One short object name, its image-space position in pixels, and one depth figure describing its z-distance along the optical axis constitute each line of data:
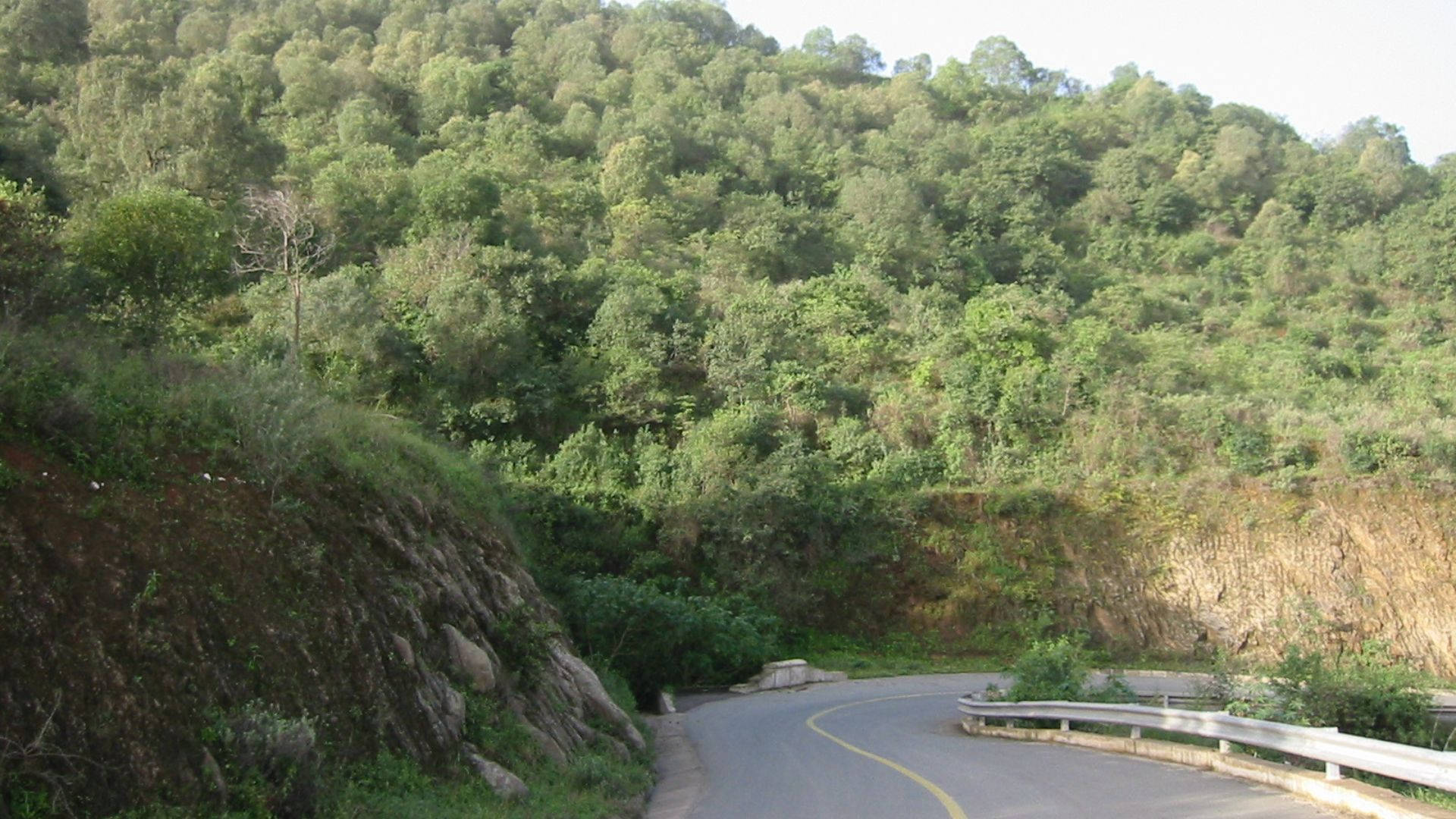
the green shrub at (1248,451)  38.78
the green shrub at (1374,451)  37.94
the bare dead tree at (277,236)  31.46
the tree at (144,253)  17.70
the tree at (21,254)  14.20
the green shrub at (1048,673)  19.08
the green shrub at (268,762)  8.08
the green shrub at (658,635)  25.88
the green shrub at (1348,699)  13.68
